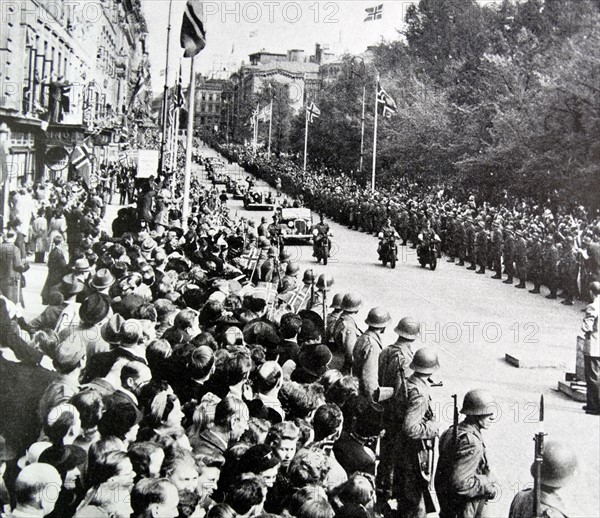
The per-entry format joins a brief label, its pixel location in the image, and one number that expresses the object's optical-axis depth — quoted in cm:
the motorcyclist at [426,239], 2373
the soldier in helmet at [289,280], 1194
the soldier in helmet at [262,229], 2108
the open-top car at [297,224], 2913
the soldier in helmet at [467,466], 552
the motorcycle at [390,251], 2381
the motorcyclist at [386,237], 2383
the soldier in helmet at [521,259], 2020
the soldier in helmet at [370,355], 763
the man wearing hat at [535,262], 1981
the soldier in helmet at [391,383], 676
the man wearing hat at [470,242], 2414
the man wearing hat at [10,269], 1160
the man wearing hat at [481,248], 2325
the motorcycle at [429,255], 2378
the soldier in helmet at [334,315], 909
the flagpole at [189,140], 1992
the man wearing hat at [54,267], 1206
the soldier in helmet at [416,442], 620
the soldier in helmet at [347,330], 841
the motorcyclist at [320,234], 2416
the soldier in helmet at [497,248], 2217
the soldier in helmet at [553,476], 472
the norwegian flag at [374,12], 2873
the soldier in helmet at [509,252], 2114
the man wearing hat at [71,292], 842
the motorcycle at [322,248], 2412
